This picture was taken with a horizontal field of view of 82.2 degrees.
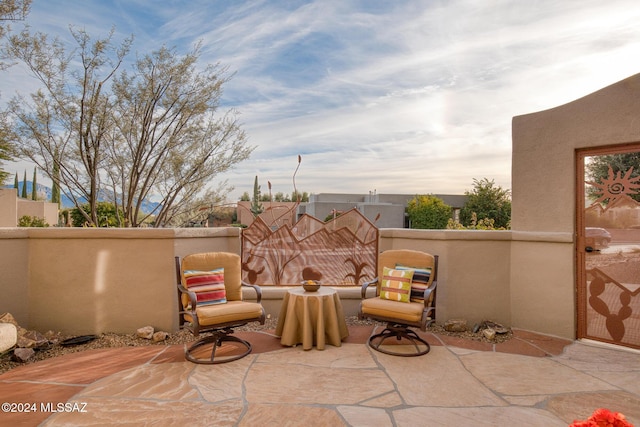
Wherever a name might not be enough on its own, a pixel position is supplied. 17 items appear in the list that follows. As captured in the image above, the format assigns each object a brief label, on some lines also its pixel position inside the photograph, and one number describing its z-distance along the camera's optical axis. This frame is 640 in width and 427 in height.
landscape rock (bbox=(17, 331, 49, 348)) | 4.00
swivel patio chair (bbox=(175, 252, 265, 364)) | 3.85
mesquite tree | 7.21
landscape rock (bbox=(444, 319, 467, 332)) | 4.97
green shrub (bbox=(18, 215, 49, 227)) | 14.50
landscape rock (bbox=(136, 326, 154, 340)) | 4.52
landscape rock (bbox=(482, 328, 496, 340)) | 4.70
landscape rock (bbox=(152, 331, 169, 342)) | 4.47
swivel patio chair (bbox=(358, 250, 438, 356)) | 4.09
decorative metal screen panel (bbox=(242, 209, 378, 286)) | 5.52
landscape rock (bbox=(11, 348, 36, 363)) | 3.82
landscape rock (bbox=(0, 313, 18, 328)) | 4.09
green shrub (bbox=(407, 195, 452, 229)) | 21.25
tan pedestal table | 4.24
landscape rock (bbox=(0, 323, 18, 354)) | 3.71
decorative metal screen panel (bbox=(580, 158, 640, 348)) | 4.25
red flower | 1.47
